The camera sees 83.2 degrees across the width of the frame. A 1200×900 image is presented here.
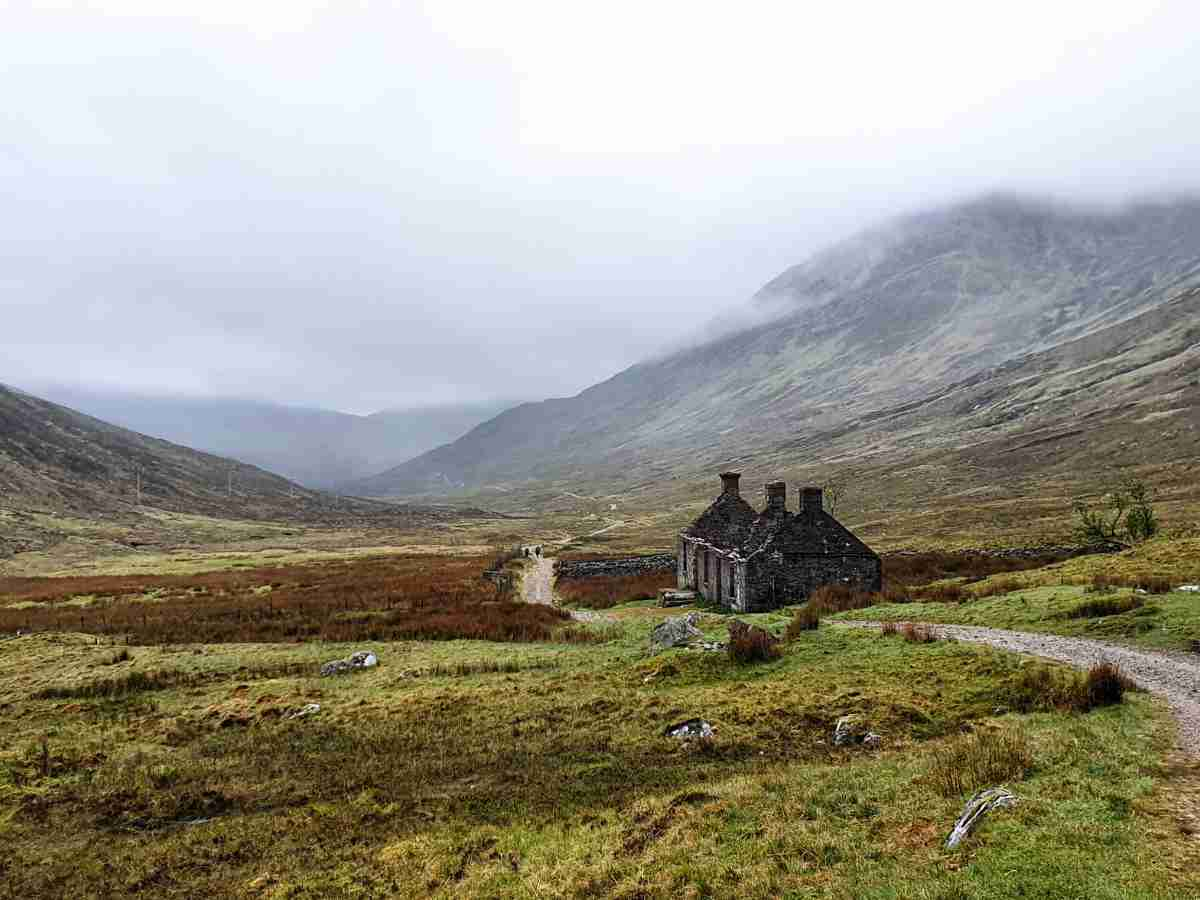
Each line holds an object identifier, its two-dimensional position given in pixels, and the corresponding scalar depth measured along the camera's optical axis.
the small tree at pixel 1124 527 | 44.22
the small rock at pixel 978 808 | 9.40
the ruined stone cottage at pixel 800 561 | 37.78
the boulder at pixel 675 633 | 25.28
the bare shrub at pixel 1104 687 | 13.88
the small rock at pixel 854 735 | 14.37
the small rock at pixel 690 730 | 15.95
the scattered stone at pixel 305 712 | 20.47
